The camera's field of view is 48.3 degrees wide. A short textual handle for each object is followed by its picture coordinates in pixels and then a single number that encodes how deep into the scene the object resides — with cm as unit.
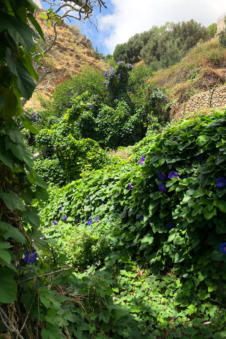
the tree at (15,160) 82
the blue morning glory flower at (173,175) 246
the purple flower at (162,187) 255
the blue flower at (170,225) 249
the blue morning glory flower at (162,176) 257
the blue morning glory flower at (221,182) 200
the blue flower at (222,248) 194
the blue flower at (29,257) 115
